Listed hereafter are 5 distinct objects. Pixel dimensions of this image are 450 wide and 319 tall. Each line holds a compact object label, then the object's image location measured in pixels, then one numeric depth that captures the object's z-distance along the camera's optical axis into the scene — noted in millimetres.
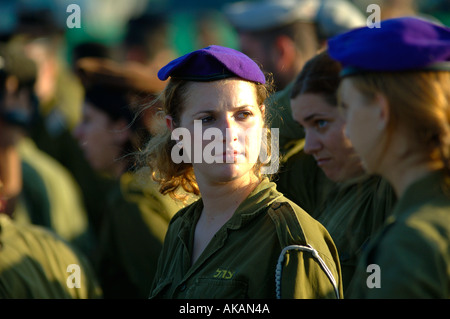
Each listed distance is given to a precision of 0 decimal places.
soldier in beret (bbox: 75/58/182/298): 8336
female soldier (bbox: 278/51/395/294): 5754
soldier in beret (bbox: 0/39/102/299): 7000
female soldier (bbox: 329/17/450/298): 3645
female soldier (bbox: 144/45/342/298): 4797
